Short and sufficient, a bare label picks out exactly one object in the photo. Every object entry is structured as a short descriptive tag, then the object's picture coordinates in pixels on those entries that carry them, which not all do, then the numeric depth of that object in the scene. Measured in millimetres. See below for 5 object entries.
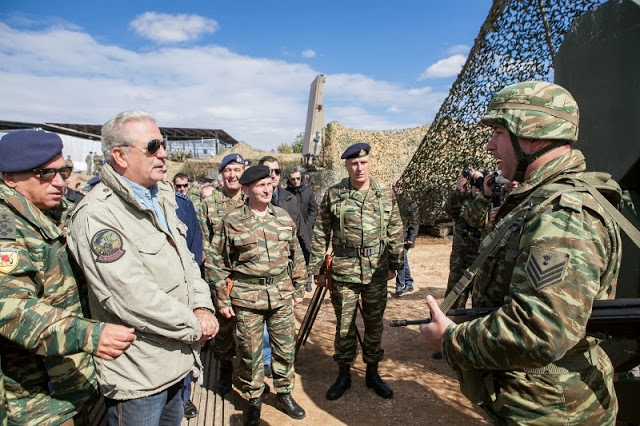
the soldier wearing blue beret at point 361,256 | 3832
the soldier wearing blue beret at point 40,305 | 1598
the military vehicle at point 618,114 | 2514
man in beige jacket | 1749
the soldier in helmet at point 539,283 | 1329
